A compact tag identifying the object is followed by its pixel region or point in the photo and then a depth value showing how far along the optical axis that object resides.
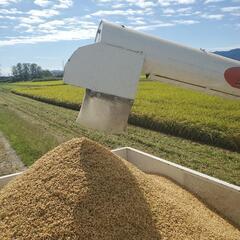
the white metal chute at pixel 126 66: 1.65
